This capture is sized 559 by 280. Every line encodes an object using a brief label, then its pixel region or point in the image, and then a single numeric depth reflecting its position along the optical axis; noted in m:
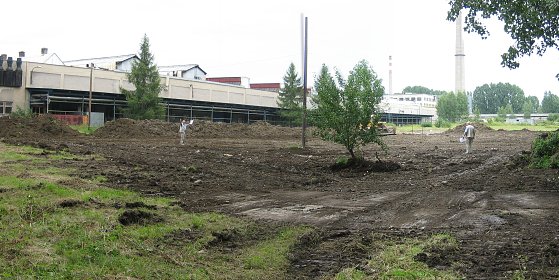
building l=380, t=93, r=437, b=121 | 117.22
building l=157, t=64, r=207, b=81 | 85.19
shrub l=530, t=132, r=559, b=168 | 16.84
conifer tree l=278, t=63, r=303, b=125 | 70.06
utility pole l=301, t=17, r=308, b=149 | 31.25
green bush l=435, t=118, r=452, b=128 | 94.77
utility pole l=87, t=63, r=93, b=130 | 52.04
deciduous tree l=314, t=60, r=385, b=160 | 20.02
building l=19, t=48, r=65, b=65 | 71.47
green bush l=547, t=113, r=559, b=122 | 116.04
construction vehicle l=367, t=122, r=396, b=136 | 20.36
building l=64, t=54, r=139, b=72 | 76.19
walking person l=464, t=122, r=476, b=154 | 26.81
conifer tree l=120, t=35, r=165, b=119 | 55.69
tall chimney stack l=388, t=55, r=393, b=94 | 165.50
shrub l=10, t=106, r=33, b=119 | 43.70
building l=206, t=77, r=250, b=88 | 104.88
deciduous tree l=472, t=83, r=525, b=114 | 186.00
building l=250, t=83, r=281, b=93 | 116.69
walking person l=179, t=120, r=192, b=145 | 33.31
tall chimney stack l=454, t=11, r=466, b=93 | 132.75
